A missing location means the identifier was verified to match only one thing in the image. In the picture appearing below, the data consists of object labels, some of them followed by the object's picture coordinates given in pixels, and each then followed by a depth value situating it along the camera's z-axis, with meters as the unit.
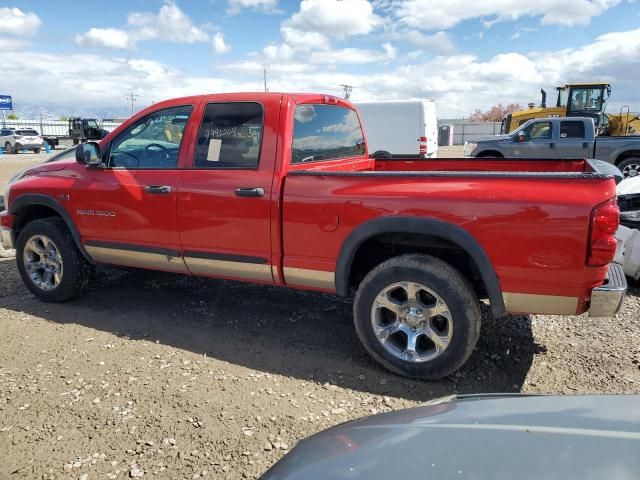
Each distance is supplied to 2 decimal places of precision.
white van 13.89
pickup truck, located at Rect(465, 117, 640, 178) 12.94
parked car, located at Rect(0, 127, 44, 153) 33.84
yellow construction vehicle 18.61
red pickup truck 2.92
